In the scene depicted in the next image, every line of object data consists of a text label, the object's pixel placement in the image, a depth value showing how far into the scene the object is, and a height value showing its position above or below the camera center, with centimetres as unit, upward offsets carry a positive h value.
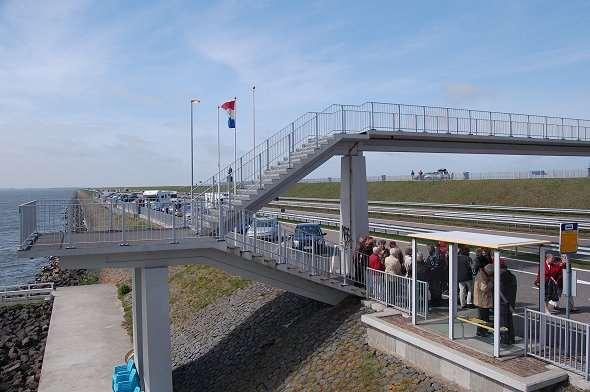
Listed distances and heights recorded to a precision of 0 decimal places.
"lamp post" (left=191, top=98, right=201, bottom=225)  1619 -60
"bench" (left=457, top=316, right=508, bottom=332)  1078 -290
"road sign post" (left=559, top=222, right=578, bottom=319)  1065 -110
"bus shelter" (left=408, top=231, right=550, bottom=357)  1037 -137
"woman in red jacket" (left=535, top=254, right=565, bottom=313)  1264 -224
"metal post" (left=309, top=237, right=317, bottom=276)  1611 -227
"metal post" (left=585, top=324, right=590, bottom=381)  912 -285
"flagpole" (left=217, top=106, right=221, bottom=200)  1775 +12
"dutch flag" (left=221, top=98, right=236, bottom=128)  2381 +352
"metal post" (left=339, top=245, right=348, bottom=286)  1621 -240
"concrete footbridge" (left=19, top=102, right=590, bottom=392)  1446 -136
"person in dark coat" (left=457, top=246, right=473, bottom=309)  1267 -217
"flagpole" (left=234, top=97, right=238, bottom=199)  1778 +12
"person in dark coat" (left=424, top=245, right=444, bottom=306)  1346 -224
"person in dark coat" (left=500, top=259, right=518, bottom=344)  1053 -226
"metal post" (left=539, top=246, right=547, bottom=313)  1060 -185
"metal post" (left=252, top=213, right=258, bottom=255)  1519 -148
